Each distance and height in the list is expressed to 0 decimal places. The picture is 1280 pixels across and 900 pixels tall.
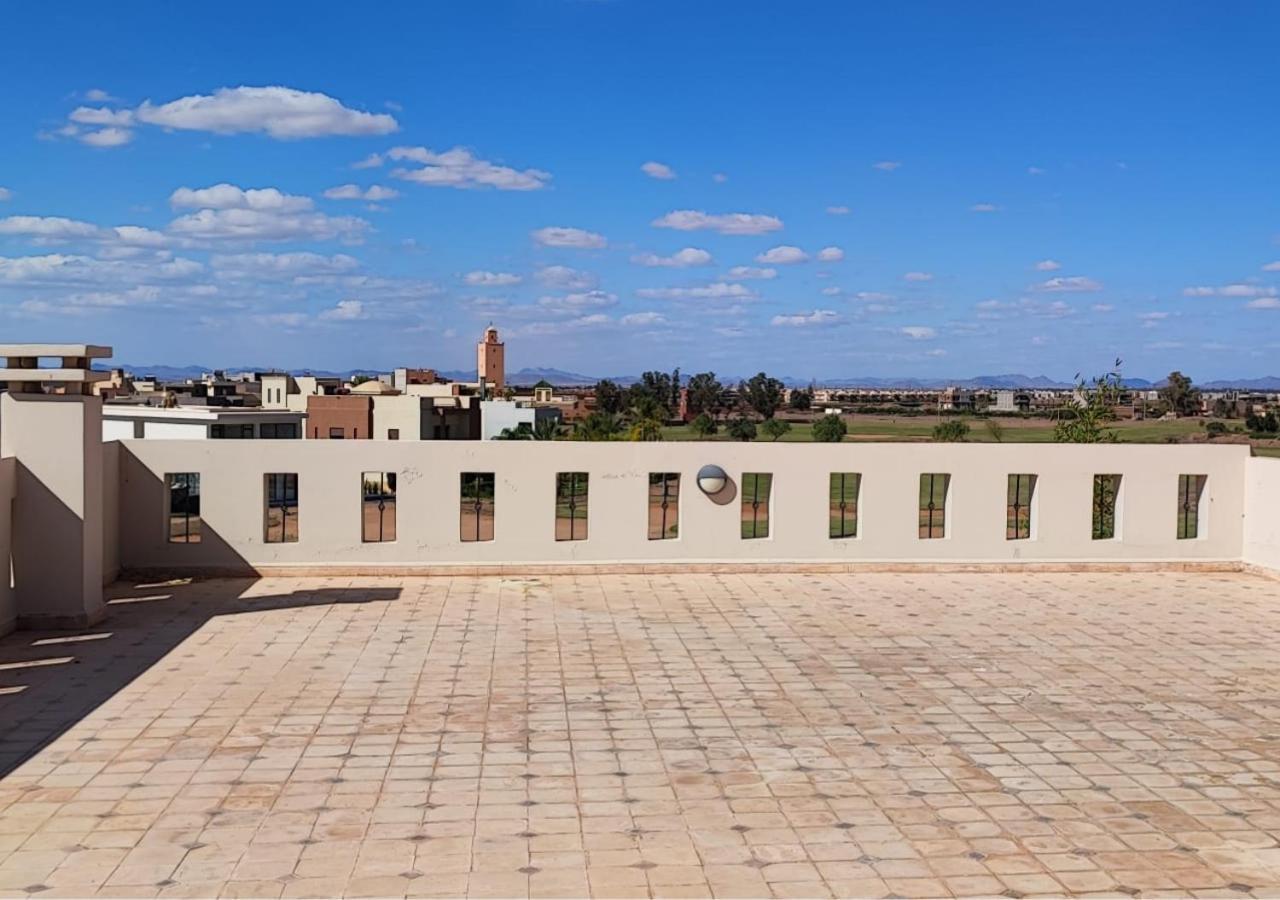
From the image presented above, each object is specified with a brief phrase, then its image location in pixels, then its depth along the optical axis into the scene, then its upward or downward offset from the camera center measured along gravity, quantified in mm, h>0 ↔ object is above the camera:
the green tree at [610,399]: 64450 +398
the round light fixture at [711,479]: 11344 -698
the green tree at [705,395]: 62356 +719
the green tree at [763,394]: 62594 +790
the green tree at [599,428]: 44609 -905
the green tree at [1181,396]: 43047 +765
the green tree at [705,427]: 43125 -737
